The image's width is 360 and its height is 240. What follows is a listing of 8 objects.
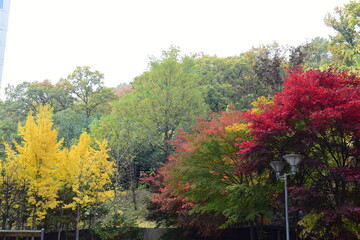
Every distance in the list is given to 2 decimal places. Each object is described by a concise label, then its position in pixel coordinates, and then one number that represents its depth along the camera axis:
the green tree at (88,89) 37.28
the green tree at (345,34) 24.77
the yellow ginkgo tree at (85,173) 19.11
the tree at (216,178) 12.78
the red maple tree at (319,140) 10.34
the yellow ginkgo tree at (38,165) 17.72
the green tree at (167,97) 24.75
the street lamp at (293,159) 9.58
